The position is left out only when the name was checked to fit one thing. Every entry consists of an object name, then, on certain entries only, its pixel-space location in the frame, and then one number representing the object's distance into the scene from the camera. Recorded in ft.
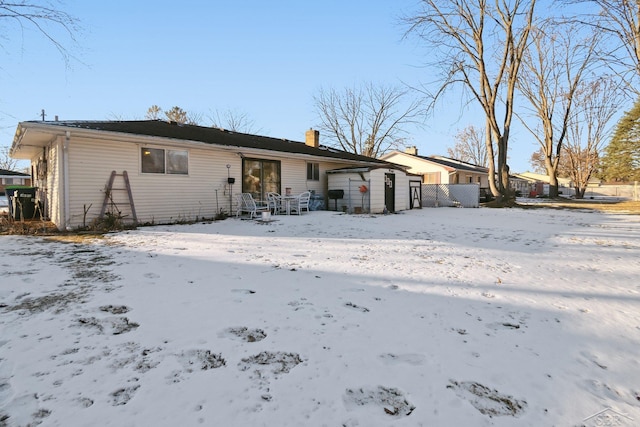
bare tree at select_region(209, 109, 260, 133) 107.86
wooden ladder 28.81
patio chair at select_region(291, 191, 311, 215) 38.88
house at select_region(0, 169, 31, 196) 103.67
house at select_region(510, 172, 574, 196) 133.22
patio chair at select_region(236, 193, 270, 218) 35.70
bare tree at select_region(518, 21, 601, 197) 82.58
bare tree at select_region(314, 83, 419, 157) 101.91
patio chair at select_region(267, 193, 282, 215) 38.99
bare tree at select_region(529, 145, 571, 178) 151.29
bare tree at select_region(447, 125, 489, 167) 150.00
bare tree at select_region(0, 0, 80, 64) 28.40
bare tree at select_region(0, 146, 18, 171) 130.70
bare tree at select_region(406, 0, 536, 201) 61.36
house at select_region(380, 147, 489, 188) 81.85
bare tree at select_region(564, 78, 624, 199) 97.14
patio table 38.66
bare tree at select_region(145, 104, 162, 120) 91.15
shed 44.53
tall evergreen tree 119.75
